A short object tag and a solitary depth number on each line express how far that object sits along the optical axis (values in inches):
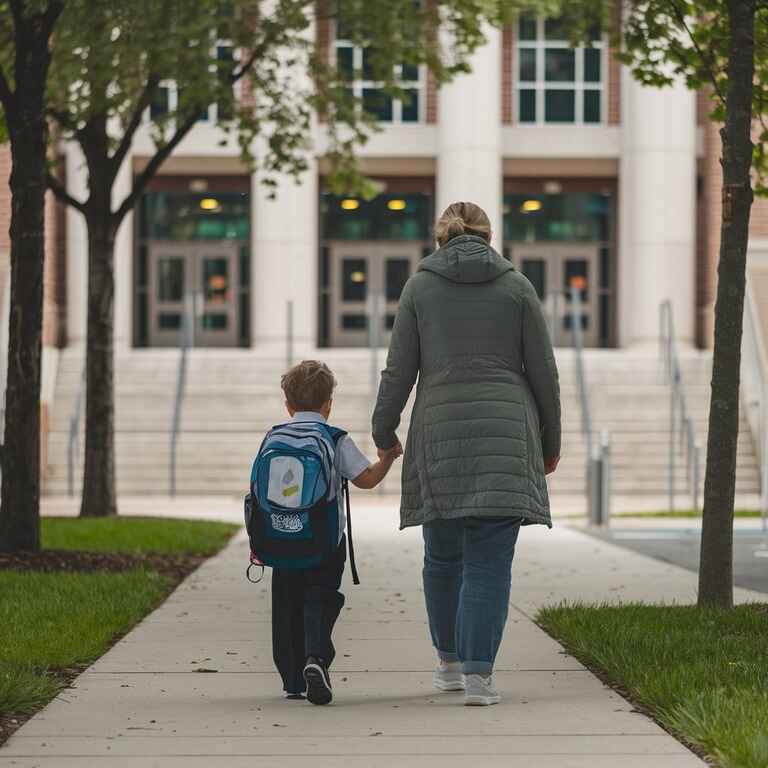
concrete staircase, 971.9
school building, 1330.0
